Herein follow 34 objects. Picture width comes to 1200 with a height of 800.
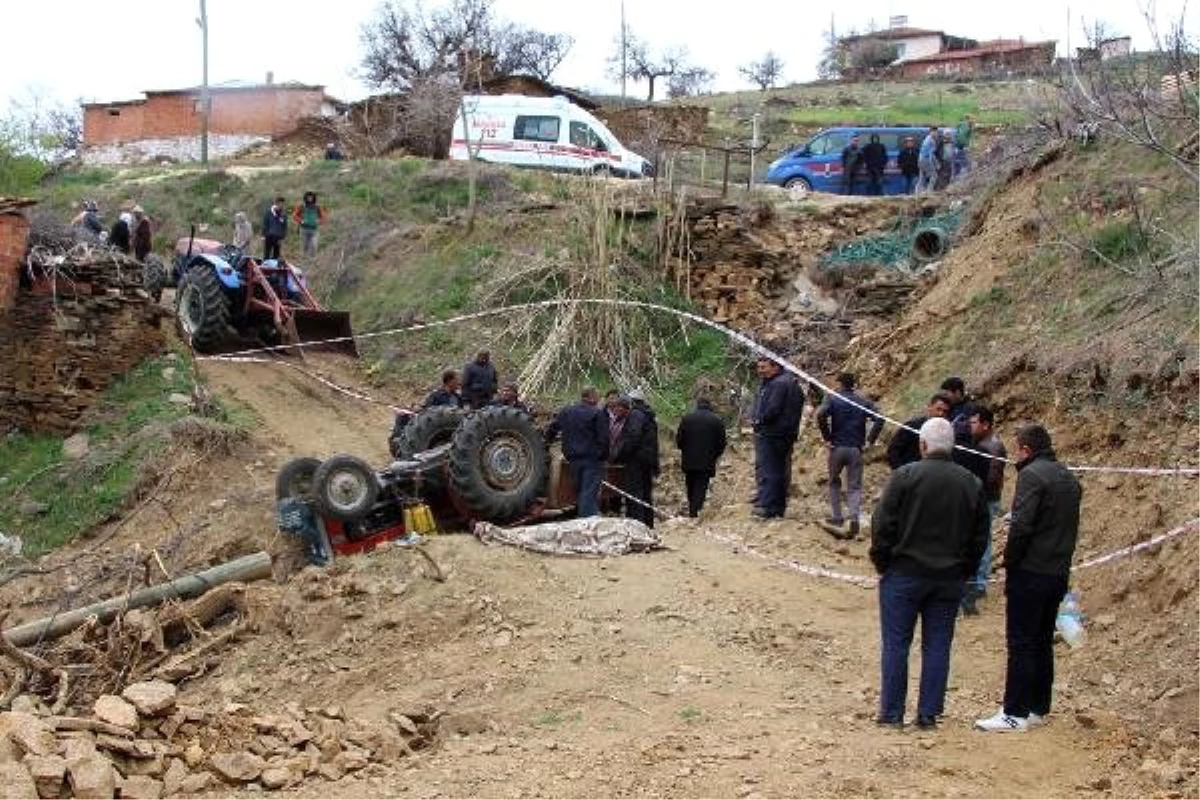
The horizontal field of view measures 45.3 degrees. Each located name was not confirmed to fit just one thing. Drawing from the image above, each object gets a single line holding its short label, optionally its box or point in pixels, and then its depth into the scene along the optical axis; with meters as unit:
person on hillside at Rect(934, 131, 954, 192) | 22.88
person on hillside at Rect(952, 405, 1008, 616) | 9.38
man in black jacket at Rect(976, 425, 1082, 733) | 7.01
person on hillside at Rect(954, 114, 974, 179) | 23.45
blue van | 24.09
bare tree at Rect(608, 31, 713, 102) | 67.69
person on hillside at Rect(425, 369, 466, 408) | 13.27
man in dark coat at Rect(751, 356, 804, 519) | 11.90
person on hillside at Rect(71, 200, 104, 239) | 19.52
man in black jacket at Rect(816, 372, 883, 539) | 11.62
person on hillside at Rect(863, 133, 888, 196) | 23.61
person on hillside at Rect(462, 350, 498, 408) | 13.98
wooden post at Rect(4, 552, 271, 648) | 10.60
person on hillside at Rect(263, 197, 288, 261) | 20.61
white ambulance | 26.48
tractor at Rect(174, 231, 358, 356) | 16.64
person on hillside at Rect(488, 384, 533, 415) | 13.18
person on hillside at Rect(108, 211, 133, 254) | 20.69
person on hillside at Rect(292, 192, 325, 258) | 22.95
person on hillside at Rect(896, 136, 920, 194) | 23.39
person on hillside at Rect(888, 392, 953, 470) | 10.03
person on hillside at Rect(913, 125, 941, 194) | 22.92
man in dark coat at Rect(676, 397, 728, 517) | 12.70
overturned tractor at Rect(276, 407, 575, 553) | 11.29
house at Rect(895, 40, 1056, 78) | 52.50
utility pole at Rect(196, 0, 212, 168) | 33.86
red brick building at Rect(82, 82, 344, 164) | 39.84
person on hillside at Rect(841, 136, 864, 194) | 23.92
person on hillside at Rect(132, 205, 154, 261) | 20.72
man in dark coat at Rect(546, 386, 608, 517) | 12.21
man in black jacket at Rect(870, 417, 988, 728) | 6.90
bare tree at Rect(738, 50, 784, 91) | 71.50
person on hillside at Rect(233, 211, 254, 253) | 20.62
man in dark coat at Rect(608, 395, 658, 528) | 12.46
